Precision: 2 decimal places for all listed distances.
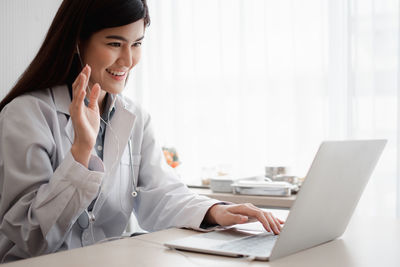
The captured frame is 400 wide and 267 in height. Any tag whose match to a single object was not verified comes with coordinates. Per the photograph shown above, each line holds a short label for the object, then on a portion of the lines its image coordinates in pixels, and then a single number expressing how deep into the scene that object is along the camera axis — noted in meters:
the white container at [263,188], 2.17
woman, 1.13
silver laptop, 0.81
